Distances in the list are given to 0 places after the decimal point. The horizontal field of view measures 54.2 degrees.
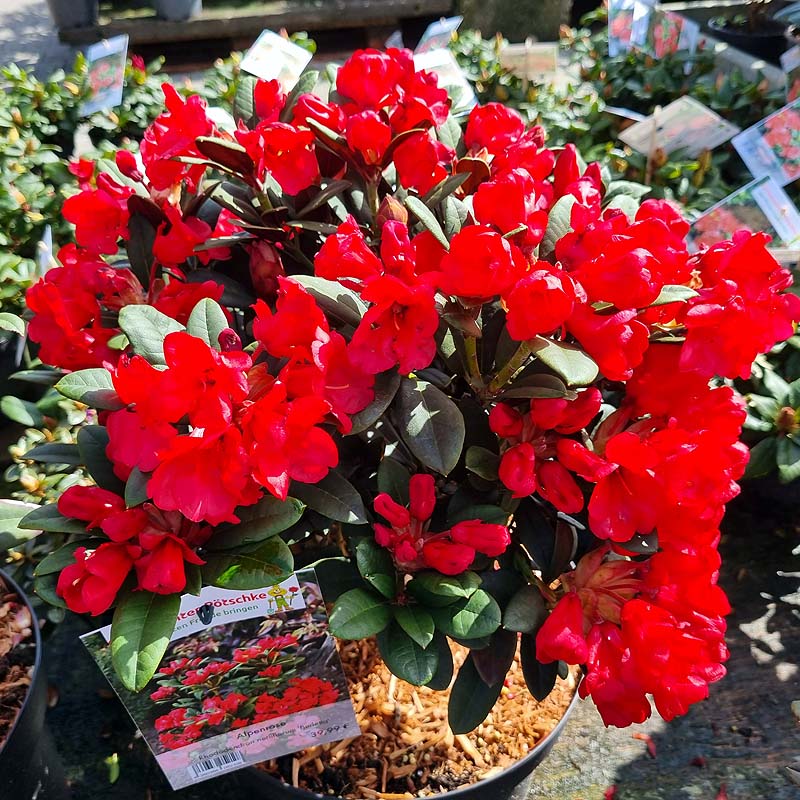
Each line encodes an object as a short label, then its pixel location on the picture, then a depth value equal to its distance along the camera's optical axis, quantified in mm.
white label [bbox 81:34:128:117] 2030
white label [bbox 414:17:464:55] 2035
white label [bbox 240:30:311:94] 1468
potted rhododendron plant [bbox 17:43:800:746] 681
